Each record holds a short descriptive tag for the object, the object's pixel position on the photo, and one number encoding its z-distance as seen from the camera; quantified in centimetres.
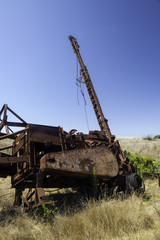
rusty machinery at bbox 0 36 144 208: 376
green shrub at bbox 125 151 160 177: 958
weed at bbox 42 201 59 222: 288
